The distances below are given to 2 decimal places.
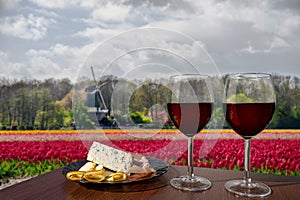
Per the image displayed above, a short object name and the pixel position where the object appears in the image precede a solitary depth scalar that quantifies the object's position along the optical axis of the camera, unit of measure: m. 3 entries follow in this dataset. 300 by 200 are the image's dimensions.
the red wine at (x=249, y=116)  0.67
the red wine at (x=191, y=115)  0.73
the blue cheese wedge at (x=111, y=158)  0.76
